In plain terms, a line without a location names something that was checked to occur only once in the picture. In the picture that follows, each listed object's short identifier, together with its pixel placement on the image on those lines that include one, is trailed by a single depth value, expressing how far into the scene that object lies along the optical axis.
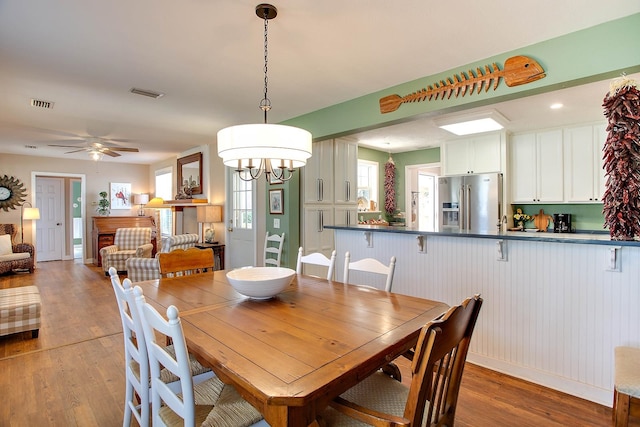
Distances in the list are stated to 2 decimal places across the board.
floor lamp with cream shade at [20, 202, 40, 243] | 6.90
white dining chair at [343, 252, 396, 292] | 2.15
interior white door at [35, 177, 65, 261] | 7.90
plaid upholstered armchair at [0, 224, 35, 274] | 6.09
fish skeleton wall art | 2.37
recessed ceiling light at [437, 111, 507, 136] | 3.76
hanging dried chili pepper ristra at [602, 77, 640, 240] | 1.98
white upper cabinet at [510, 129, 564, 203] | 4.62
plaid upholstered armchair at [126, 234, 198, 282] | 4.76
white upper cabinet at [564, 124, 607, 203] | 4.32
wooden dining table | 1.02
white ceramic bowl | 1.83
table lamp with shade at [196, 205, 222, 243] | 5.76
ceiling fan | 5.31
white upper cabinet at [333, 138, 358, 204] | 5.03
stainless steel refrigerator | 4.82
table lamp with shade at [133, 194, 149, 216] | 8.47
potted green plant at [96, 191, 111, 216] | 7.98
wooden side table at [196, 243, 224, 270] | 5.74
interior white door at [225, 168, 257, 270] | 5.19
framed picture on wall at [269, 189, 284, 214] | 4.57
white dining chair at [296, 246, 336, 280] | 2.51
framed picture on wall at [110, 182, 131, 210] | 8.32
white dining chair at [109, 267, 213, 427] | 1.46
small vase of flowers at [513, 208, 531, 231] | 5.11
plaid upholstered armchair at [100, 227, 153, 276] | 6.28
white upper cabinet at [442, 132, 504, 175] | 4.88
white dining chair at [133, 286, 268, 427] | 1.11
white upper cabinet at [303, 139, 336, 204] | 4.63
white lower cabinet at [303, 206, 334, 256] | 4.62
